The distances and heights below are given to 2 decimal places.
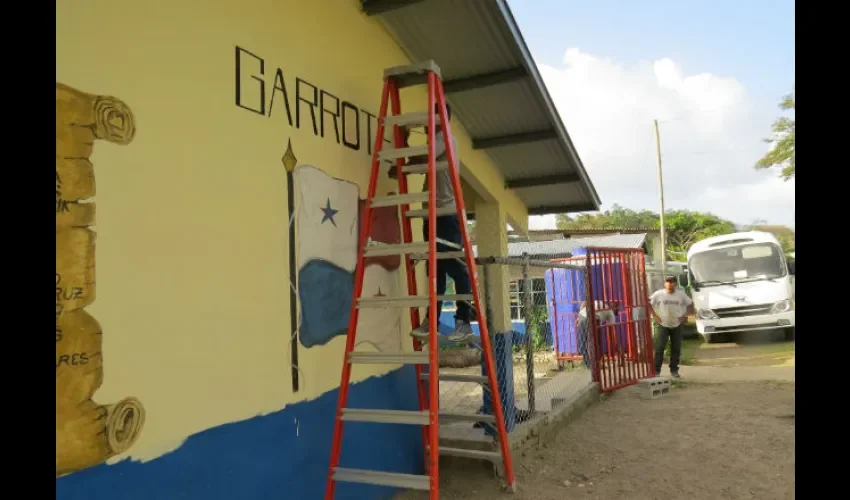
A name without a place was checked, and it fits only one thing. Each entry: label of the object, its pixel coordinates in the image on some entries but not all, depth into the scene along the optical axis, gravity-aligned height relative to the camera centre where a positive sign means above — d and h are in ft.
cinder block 26.38 -4.89
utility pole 71.82 +15.89
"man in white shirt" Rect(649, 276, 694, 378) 30.73 -1.72
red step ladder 9.60 -0.05
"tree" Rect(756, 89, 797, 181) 67.67 +16.77
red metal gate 26.76 -1.57
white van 42.52 -0.11
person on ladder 12.85 +0.83
